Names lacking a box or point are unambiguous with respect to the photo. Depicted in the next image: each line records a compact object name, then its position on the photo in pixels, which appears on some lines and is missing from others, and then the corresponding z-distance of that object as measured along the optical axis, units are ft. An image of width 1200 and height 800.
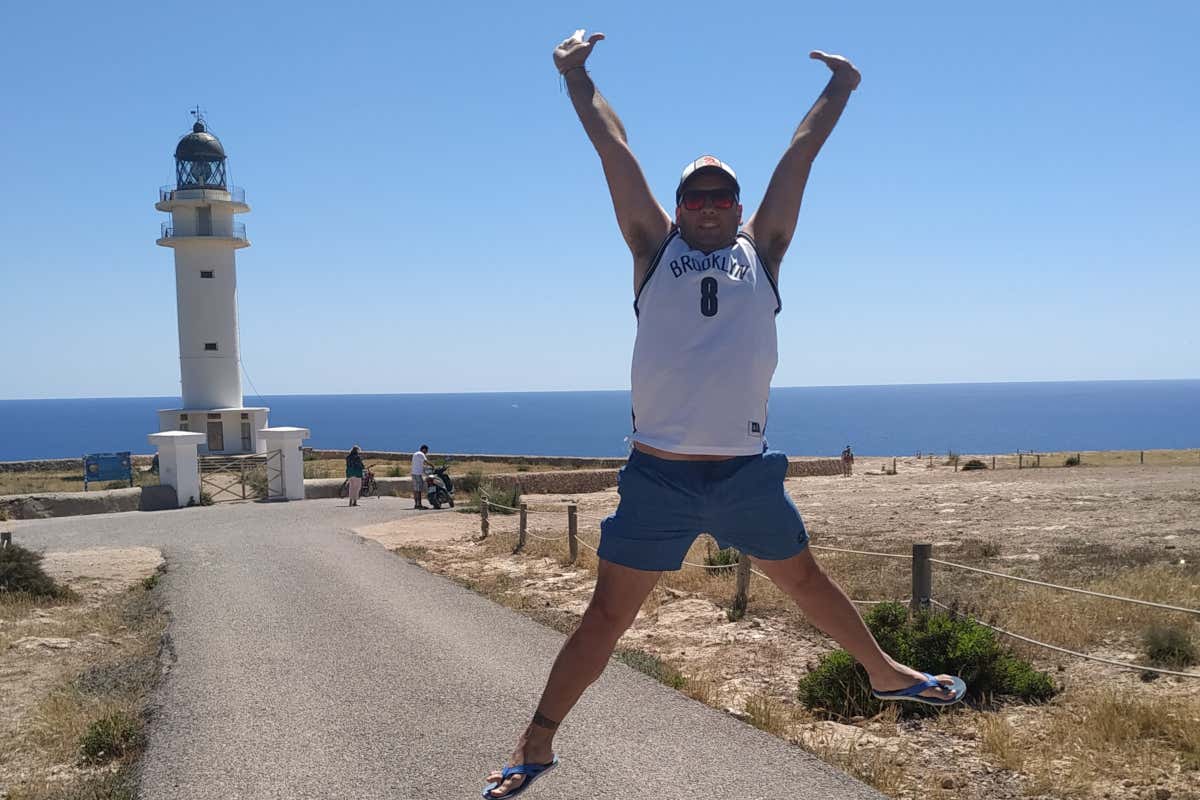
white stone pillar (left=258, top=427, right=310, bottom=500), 86.12
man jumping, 9.21
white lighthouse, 127.24
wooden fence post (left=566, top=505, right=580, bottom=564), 46.88
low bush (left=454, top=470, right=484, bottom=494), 104.24
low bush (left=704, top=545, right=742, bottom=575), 43.04
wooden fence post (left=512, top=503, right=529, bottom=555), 52.26
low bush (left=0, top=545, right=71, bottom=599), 40.22
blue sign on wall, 105.09
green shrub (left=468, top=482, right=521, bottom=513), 77.05
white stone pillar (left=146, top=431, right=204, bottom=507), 81.25
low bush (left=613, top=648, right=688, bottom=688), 24.04
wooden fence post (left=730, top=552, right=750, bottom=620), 33.51
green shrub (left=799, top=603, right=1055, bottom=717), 22.85
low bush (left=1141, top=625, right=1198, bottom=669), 25.08
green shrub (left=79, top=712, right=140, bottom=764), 19.74
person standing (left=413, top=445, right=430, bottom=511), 79.30
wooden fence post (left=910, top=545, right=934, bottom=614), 27.09
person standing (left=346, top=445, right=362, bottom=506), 81.41
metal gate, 88.48
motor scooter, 80.38
